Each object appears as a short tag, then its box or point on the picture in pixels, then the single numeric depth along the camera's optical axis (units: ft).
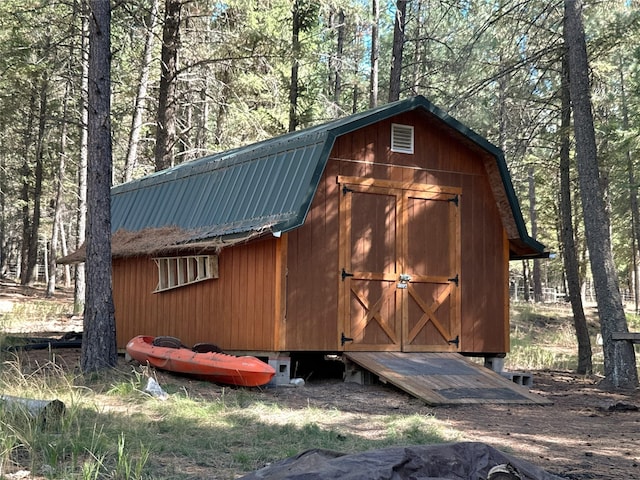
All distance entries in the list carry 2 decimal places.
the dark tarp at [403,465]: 14.49
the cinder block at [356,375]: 36.70
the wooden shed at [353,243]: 36.76
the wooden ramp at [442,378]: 33.17
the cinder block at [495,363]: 41.82
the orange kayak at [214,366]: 33.19
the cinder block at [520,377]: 40.52
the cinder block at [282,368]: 35.73
